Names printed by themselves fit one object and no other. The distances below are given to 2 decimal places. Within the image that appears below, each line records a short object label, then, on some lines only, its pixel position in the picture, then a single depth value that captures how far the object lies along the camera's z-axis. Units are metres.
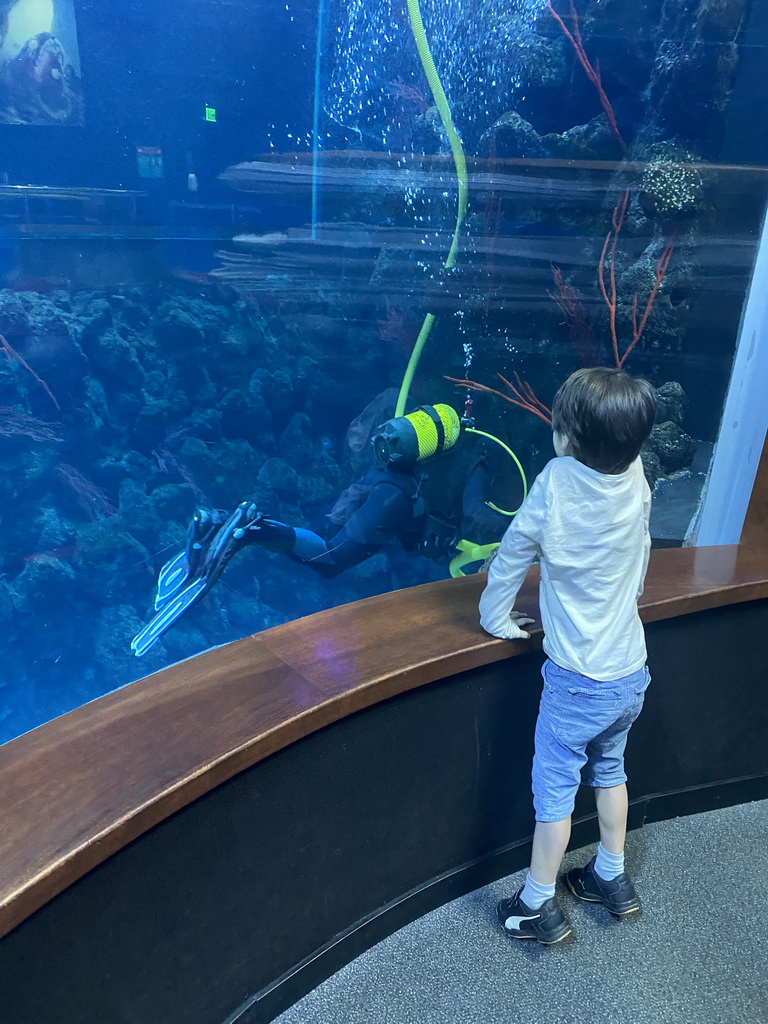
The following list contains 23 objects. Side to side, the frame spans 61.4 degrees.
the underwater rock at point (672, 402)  2.46
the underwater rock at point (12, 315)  2.04
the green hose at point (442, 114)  2.02
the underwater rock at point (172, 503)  2.49
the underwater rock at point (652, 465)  2.65
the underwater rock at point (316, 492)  2.51
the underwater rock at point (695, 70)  2.07
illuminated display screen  1.70
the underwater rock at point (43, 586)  2.57
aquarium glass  1.93
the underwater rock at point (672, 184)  2.23
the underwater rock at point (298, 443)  2.44
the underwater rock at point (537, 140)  2.15
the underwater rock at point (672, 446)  2.53
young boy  1.12
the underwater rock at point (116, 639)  2.75
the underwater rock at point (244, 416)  2.38
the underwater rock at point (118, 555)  2.53
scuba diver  2.42
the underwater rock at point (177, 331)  2.22
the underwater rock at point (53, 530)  2.50
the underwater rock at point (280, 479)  2.48
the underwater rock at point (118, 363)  2.25
